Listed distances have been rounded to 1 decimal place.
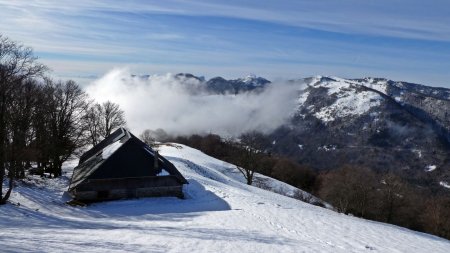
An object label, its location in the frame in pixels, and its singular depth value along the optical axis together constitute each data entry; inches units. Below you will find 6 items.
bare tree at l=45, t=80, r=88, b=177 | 1896.0
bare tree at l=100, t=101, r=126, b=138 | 2635.3
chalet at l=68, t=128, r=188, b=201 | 1528.1
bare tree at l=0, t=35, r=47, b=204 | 1103.6
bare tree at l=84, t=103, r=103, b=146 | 2378.3
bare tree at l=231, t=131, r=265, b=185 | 2529.5
